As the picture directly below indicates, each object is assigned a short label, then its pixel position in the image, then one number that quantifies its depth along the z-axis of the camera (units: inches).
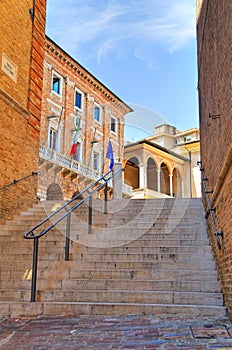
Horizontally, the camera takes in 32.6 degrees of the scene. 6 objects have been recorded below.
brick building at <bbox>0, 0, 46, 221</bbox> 368.5
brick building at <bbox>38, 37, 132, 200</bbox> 845.2
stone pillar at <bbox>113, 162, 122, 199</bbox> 493.5
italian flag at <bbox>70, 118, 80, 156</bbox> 818.8
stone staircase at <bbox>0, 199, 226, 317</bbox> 198.7
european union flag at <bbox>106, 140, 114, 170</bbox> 799.1
